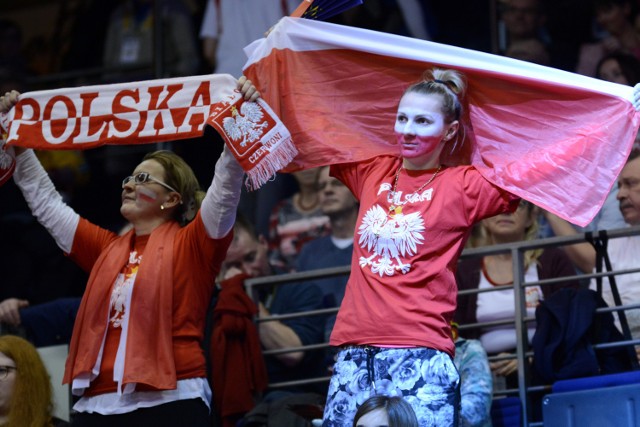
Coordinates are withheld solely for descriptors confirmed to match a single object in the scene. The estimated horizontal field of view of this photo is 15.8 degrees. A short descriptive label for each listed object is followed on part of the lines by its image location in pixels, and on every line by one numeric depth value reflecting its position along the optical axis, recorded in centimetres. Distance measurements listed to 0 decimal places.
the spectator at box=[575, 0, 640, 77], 1303
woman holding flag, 773
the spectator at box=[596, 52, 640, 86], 1216
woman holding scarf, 854
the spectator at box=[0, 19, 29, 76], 1665
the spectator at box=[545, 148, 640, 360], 1024
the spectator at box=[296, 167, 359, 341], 1207
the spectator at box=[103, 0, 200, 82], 1484
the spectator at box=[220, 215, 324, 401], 1105
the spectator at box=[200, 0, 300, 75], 1395
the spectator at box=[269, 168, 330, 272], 1312
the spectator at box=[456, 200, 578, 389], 1045
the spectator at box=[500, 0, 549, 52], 1338
